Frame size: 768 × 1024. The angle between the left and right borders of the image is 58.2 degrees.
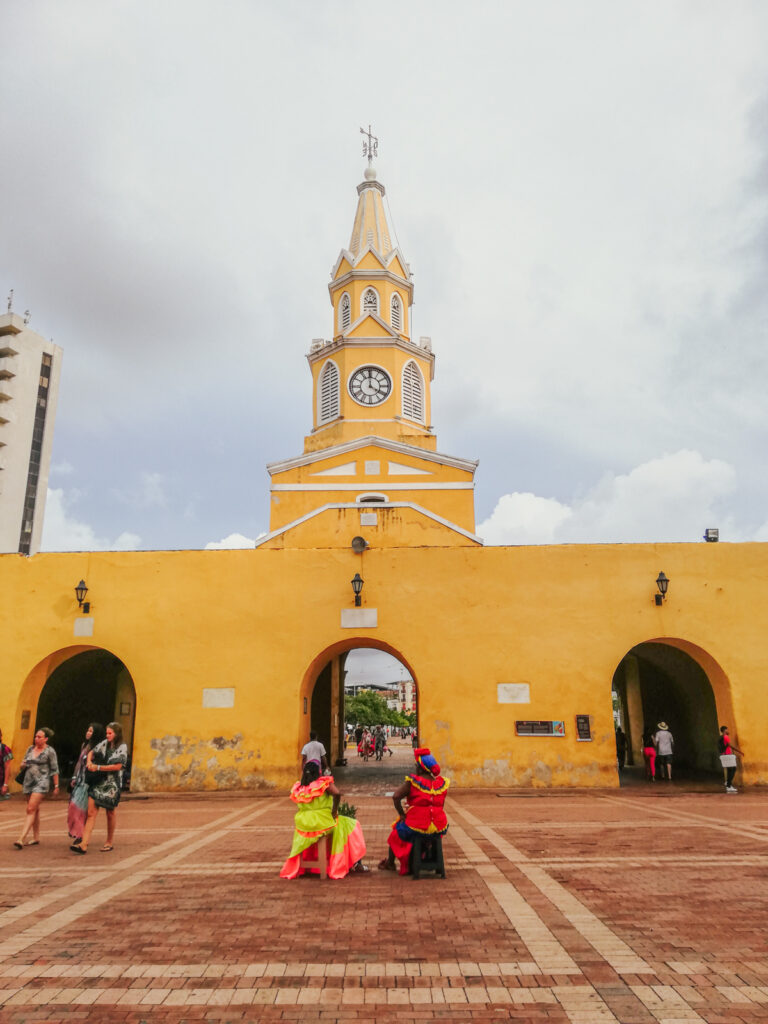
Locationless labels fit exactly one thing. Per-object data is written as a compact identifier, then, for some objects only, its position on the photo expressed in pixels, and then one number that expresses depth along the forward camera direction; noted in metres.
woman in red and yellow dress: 6.97
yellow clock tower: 23.17
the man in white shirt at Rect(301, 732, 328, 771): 12.73
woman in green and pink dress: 6.97
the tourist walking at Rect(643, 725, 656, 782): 15.78
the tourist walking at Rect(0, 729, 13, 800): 13.73
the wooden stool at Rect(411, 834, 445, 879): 6.84
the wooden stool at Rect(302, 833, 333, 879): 6.96
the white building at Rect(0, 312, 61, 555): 52.41
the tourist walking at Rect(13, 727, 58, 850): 8.50
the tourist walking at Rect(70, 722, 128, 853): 8.16
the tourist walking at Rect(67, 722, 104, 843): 8.23
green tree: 61.78
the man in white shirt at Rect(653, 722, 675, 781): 15.59
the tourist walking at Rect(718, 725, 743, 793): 13.57
